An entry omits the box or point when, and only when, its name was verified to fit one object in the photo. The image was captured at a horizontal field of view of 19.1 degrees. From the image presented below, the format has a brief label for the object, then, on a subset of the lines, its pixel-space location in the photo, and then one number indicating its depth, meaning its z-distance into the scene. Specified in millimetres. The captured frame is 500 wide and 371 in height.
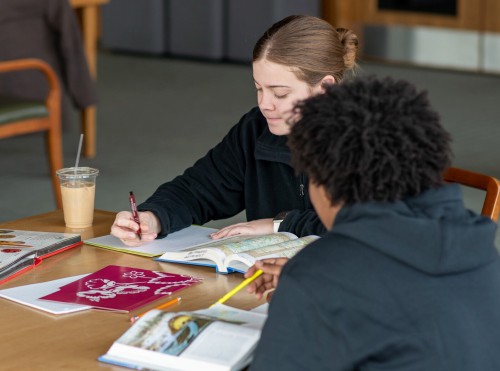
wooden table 2201
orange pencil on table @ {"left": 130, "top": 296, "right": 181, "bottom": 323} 2355
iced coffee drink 2822
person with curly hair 1993
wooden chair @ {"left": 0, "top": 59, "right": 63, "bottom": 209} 4519
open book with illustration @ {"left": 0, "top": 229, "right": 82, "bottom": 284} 2555
